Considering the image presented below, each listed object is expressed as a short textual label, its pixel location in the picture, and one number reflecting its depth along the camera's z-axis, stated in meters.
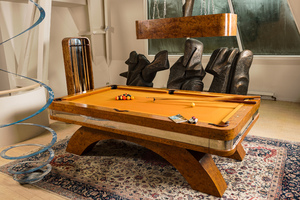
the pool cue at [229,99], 2.38
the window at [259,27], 5.20
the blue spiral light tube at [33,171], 2.31
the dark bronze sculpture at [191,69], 4.11
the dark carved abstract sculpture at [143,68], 4.31
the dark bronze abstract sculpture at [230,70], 3.93
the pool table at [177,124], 1.85
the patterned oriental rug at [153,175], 2.11
